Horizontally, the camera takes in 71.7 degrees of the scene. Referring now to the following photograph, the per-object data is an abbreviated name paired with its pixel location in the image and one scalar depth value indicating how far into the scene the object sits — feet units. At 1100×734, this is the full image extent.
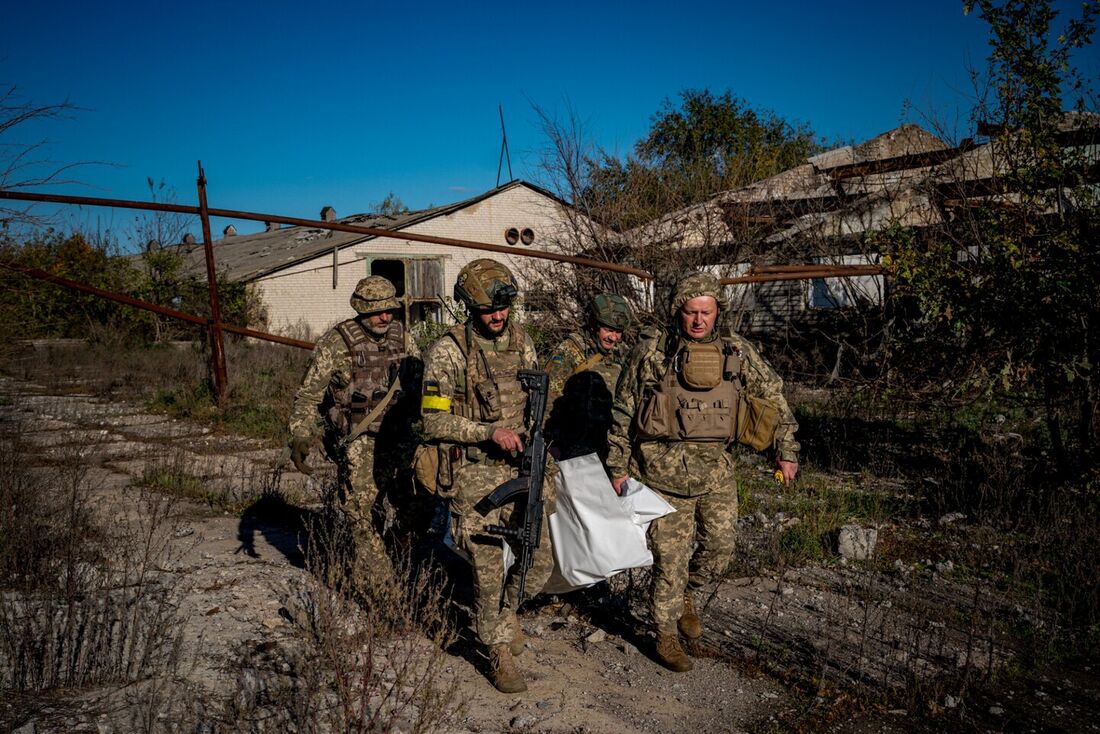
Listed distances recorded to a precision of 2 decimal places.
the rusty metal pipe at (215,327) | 26.89
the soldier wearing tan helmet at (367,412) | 15.51
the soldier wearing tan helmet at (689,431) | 13.10
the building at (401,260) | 69.87
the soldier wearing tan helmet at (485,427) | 12.12
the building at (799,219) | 32.76
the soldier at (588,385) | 17.48
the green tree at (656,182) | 34.78
